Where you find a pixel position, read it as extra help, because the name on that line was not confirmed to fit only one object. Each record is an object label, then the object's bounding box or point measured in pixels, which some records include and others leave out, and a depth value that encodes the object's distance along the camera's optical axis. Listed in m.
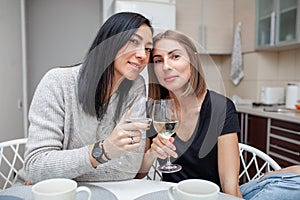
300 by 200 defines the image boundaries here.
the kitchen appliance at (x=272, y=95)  2.35
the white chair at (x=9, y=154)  1.03
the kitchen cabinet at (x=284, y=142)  1.73
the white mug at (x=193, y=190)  0.41
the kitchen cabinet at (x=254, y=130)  2.03
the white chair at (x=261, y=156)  0.89
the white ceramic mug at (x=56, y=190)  0.41
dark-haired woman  0.64
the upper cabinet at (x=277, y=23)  2.00
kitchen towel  2.59
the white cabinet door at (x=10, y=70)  1.79
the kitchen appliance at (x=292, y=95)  2.13
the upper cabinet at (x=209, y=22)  2.54
